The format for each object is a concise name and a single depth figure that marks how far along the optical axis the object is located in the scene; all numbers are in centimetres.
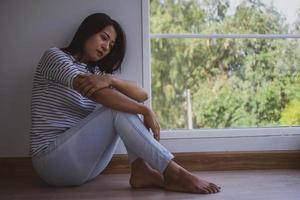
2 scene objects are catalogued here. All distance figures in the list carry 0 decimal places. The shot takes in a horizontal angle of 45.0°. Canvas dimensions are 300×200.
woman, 154
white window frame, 211
